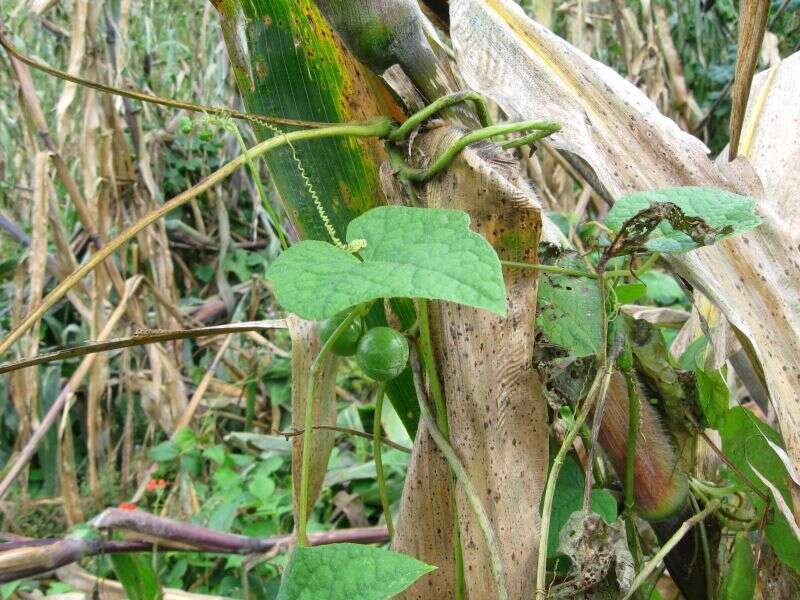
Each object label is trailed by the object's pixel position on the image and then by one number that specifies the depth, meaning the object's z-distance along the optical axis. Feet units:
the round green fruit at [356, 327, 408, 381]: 1.37
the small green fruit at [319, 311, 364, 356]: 1.56
